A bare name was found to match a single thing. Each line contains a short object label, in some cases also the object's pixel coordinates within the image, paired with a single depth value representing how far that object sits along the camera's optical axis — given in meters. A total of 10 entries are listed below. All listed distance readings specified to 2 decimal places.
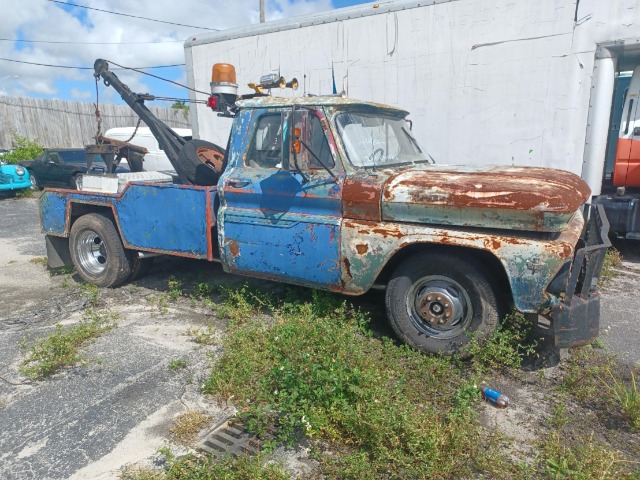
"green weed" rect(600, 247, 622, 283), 5.96
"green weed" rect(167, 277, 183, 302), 5.42
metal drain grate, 2.86
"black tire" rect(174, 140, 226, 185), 5.18
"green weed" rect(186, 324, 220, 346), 4.29
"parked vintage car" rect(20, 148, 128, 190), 13.86
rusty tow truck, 3.40
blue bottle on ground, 3.27
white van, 11.14
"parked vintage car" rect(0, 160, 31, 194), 13.67
